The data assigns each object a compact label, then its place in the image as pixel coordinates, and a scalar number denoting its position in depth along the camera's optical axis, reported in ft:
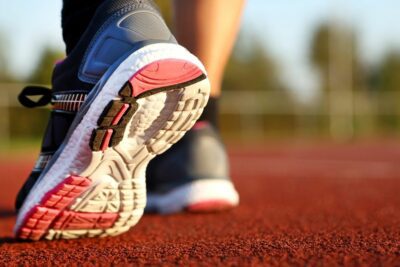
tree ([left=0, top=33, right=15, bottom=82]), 57.88
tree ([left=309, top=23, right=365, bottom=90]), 77.00
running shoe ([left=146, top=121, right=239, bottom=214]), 5.19
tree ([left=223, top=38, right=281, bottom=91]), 71.51
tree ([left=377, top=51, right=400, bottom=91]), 76.95
